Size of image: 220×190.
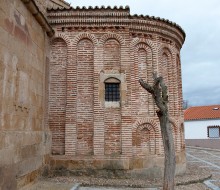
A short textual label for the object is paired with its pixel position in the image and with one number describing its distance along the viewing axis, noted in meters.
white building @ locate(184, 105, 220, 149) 27.71
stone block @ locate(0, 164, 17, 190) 5.84
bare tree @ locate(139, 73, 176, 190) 6.38
